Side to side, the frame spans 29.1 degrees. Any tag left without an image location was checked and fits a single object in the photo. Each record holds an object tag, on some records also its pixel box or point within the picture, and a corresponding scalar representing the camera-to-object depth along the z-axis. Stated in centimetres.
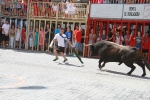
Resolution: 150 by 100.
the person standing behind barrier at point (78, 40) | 1738
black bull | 1132
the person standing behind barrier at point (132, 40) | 1617
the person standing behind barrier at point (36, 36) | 1918
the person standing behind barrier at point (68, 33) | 1766
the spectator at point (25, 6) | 1999
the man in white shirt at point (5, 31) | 1973
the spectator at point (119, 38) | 1672
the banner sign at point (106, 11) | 1642
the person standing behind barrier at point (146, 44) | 1592
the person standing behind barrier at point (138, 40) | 1609
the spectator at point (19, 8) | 2017
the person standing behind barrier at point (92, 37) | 1753
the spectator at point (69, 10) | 1776
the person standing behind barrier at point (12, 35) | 1973
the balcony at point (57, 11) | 1777
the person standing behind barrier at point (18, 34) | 1974
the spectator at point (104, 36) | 1737
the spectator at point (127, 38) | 1638
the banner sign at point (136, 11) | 1557
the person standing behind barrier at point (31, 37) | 1952
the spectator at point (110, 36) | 1705
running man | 1374
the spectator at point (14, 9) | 2030
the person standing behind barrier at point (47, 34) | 1881
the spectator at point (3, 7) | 2081
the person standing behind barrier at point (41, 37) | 1898
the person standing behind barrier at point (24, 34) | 1988
